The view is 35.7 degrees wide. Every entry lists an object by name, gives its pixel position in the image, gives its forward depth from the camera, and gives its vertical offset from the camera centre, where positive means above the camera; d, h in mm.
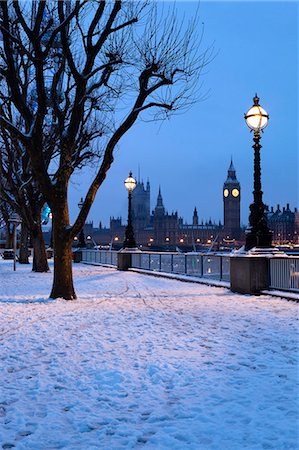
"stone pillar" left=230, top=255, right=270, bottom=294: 13008 -969
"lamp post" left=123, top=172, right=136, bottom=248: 24188 +522
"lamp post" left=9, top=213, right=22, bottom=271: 27502 +1073
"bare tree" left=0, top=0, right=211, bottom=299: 11469 +3795
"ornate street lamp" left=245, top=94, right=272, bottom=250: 13403 +1046
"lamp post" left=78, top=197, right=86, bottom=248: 44500 -347
